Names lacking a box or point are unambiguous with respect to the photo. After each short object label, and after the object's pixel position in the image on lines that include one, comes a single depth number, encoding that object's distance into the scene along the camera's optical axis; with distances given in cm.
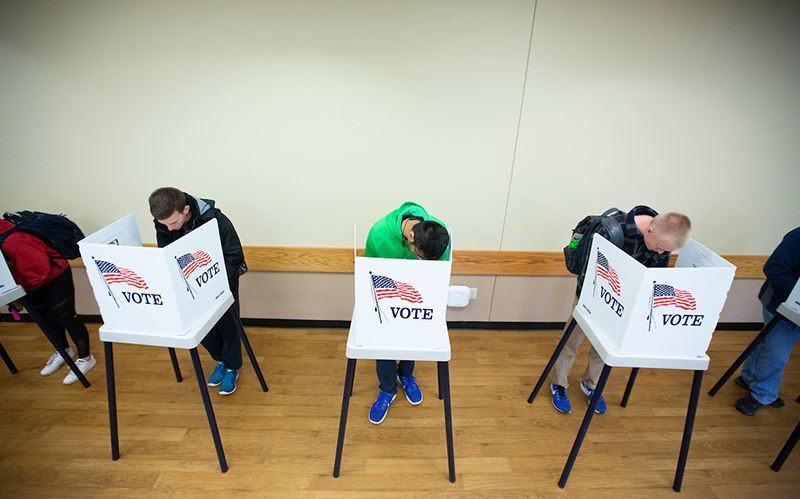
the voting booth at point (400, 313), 124
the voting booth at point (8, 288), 175
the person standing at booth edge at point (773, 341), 181
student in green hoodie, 135
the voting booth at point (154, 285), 132
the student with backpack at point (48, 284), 185
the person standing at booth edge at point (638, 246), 143
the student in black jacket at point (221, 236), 155
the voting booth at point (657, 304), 127
